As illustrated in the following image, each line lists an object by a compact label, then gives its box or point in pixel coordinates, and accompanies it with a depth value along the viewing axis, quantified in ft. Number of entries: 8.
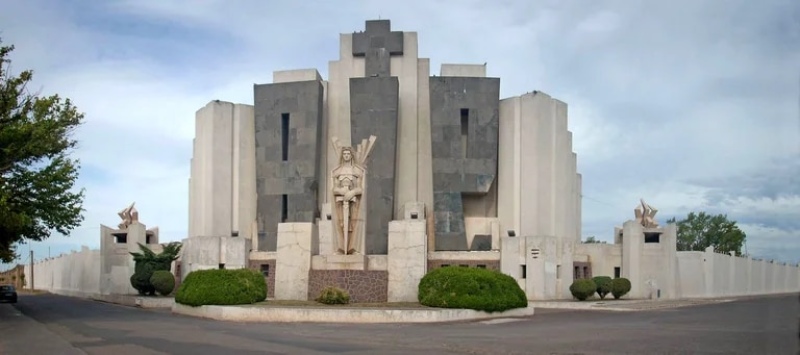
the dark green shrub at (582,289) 128.67
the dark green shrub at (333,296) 90.99
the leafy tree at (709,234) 277.23
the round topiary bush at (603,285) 135.03
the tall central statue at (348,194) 106.52
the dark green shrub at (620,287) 134.92
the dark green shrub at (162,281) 131.85
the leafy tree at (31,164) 82.12
